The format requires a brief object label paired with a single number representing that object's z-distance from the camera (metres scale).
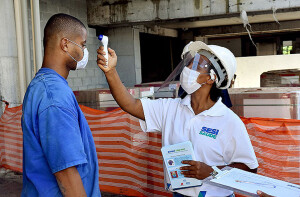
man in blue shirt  1.66
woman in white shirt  2.19
